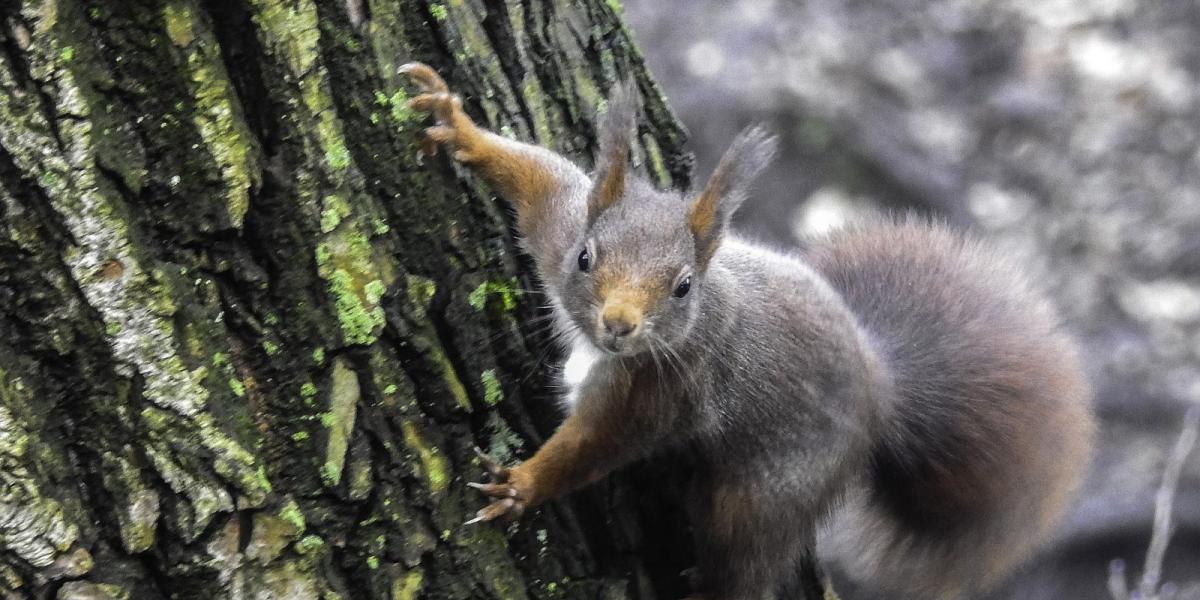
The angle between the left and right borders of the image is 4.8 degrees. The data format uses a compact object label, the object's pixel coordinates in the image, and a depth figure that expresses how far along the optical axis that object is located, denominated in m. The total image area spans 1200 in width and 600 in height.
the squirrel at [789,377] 4.10
